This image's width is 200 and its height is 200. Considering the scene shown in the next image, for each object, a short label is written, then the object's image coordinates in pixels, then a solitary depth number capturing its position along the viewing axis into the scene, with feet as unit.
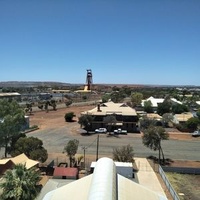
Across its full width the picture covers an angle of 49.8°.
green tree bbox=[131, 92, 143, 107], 269.56
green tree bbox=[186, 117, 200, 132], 157.82
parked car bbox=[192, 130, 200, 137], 146.81
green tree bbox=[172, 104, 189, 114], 210.72
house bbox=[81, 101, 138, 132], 157.21
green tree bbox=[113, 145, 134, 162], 90.65
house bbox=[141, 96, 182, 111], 242.09
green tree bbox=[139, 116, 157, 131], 155.66
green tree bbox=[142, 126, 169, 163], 98.32
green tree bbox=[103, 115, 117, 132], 151.23
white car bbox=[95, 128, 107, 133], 150.48
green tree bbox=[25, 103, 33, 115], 229.10
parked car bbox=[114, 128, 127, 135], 148.86
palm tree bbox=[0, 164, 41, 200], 45.88
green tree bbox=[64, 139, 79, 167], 89.93
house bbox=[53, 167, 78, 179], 78.66
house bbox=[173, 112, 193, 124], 173.60
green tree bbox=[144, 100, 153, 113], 227.48
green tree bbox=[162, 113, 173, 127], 171.17
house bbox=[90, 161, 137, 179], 81.71
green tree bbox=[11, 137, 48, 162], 83.84
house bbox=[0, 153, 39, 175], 77.87
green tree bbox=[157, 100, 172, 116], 213.88
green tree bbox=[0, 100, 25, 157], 97.29
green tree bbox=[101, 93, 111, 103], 301.90
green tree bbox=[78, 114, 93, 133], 150.21
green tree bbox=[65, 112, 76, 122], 189.36
